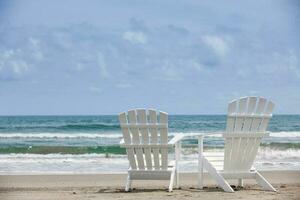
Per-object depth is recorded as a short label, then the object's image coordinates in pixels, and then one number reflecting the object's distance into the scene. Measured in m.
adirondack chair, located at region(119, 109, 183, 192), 7.55
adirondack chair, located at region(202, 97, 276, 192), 7.45
